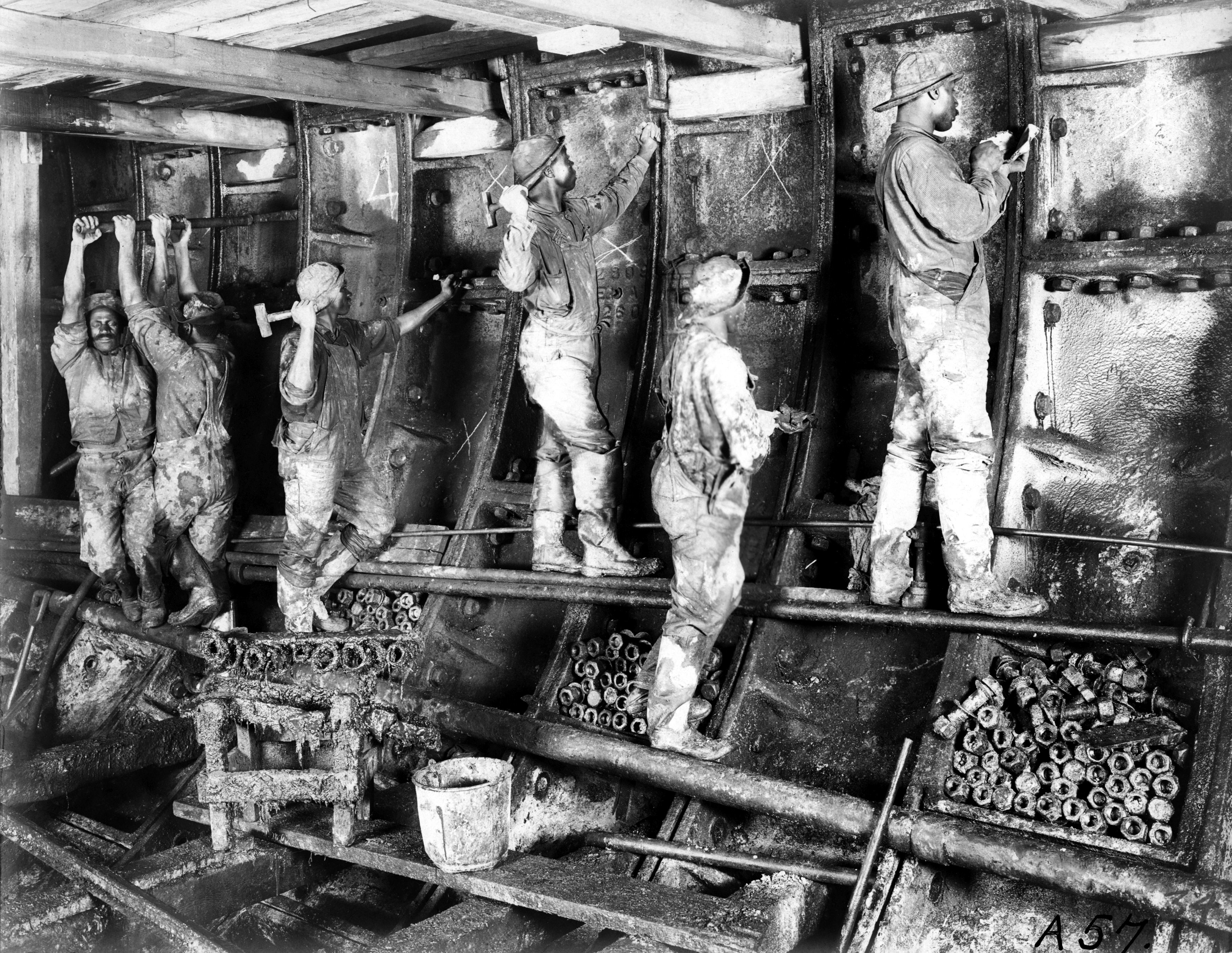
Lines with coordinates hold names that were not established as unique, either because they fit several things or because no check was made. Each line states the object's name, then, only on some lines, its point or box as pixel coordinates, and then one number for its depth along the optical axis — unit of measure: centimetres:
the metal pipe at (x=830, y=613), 431
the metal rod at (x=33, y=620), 691
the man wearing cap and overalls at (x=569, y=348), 557
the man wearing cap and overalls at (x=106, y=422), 704
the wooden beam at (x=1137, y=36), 484
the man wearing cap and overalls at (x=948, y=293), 467
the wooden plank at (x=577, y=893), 411
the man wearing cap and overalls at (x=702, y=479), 470
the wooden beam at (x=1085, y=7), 475
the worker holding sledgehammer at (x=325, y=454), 617
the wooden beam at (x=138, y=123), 646
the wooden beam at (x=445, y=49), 611
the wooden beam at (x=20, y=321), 759
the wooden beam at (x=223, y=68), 468
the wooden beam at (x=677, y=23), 429
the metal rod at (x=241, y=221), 784
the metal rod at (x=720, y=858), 441
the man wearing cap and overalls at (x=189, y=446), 695
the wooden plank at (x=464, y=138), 680
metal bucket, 455
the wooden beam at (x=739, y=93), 592
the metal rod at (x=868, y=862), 416
